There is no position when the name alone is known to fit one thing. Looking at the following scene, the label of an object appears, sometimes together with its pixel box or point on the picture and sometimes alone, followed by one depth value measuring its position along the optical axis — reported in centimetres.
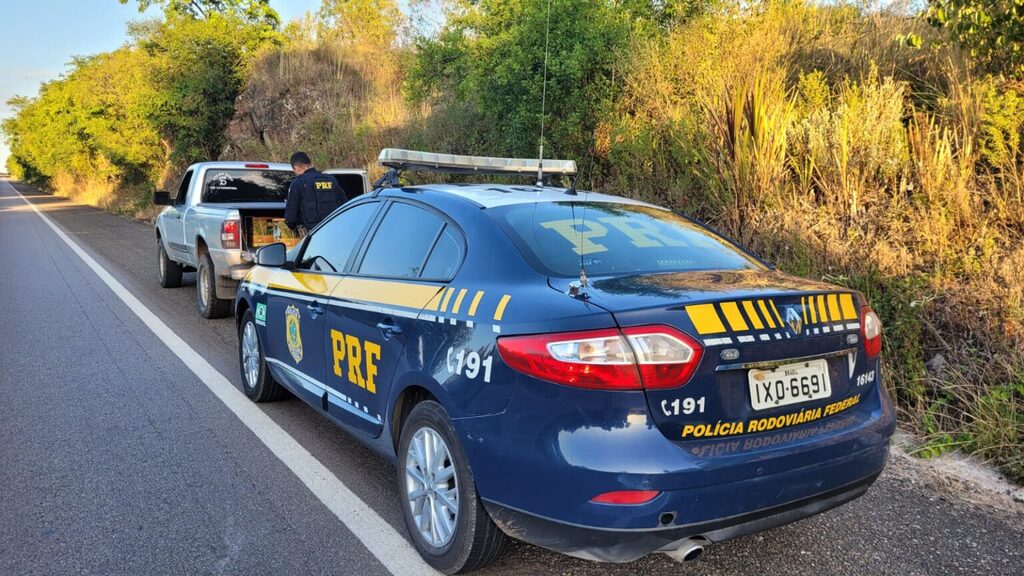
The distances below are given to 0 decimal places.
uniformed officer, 774
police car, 232
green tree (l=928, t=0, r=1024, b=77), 540
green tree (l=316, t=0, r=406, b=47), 2924
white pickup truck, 792
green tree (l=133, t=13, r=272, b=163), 2755
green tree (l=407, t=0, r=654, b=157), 920
